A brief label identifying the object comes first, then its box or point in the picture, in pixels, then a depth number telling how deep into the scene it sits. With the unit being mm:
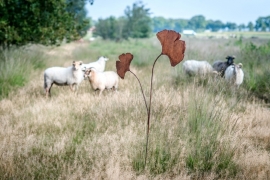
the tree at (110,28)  38969
